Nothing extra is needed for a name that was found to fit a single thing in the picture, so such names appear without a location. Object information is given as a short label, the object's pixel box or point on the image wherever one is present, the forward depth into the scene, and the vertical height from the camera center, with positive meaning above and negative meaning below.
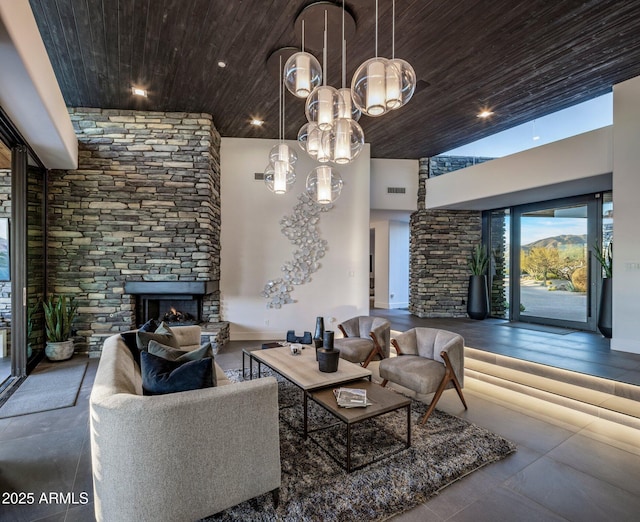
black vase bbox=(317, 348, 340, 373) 2.86 -0.91
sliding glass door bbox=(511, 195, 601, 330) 5.59 -0.10
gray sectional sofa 1.52 -0.95
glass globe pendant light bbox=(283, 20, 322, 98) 2.49 +1.41
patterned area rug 1.87 -1.44
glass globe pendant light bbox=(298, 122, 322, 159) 3.03 +1.12
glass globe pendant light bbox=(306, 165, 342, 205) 3.27 +0.73
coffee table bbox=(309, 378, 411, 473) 2.17 -1.07
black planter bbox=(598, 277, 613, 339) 4.77 -0.78
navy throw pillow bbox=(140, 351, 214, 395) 1.80 -0.68
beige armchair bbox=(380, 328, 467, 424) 2.99 -1.05
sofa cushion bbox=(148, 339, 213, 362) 2.14 -0.67
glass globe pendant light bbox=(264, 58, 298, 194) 3.46 +0.93
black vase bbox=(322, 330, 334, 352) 2.96 -0.76
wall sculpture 6.09 +0.14
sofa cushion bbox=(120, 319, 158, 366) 2.90 -0.77
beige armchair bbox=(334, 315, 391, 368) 3.95 -1.06
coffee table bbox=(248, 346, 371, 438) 2.66 -1.02
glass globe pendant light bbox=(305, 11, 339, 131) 2.49 +1.16
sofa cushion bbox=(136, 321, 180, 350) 2.79 -0.73
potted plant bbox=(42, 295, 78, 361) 4.63 -1.05
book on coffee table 2.31 -1.02
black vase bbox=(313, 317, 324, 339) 3.50 -0.77
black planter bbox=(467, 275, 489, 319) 6.86 -0.88
